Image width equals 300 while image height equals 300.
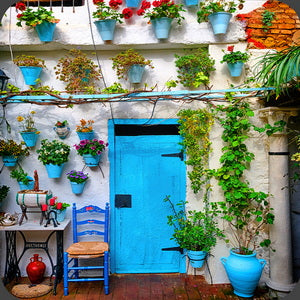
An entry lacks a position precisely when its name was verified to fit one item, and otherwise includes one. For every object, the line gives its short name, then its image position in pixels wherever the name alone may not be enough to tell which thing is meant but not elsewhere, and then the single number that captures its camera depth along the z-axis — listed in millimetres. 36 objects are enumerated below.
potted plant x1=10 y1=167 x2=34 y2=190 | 4621
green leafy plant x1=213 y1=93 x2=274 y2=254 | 4359
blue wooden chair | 4188
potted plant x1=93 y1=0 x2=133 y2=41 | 4410
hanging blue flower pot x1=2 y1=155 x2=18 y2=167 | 4662
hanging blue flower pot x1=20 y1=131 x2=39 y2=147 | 4664
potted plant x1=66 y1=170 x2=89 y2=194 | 4641
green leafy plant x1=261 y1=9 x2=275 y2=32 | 4484
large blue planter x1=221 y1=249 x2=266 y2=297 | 4105
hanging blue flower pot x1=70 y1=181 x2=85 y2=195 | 4684
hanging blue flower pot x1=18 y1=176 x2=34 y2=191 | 4680
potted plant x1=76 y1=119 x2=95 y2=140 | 4652
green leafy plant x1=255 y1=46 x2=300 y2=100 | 3631
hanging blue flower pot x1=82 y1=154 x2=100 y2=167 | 4594
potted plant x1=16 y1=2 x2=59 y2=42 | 4410
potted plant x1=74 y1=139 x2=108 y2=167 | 4562
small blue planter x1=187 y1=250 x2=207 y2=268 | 4402
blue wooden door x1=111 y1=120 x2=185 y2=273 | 4832
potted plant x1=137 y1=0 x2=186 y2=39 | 4367
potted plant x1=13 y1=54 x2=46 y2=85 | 4590
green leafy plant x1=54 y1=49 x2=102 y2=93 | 4520
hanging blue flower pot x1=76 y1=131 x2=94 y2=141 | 4656
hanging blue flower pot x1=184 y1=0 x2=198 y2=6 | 4488
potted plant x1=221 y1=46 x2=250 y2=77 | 4402
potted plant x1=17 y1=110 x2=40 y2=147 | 4676
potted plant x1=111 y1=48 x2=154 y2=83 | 4506
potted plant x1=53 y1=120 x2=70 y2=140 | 4703
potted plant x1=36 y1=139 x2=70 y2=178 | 4566
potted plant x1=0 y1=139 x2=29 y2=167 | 4602
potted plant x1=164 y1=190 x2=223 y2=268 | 4430
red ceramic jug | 4477
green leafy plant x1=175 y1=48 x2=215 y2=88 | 4438
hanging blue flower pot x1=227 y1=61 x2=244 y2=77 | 4449
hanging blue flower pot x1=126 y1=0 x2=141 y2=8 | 4520
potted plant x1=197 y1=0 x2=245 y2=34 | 4395
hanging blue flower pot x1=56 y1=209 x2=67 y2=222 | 4570
